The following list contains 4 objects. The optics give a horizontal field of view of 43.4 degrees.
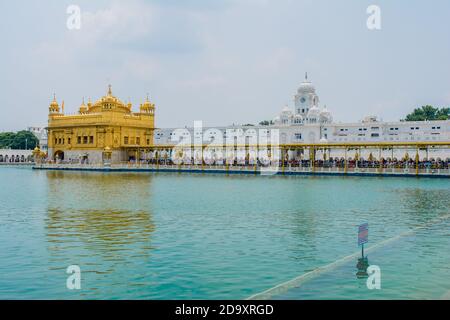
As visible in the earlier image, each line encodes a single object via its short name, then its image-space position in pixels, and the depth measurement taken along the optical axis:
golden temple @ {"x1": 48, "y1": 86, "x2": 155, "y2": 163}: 71.75
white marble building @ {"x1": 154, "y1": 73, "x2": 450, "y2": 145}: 86.19
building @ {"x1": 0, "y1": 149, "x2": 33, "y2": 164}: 104.19
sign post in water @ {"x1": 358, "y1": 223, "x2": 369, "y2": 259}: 12.12
